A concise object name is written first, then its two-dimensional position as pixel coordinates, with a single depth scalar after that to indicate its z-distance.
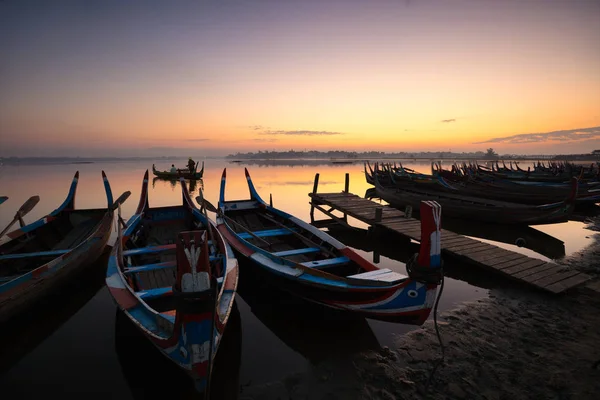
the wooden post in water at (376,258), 10.00
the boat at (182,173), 35.91
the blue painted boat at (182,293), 3.02
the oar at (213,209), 9.19
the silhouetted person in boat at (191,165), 35.59
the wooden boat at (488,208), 11.88
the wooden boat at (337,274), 4.29
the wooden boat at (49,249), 5.15
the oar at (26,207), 8.54
